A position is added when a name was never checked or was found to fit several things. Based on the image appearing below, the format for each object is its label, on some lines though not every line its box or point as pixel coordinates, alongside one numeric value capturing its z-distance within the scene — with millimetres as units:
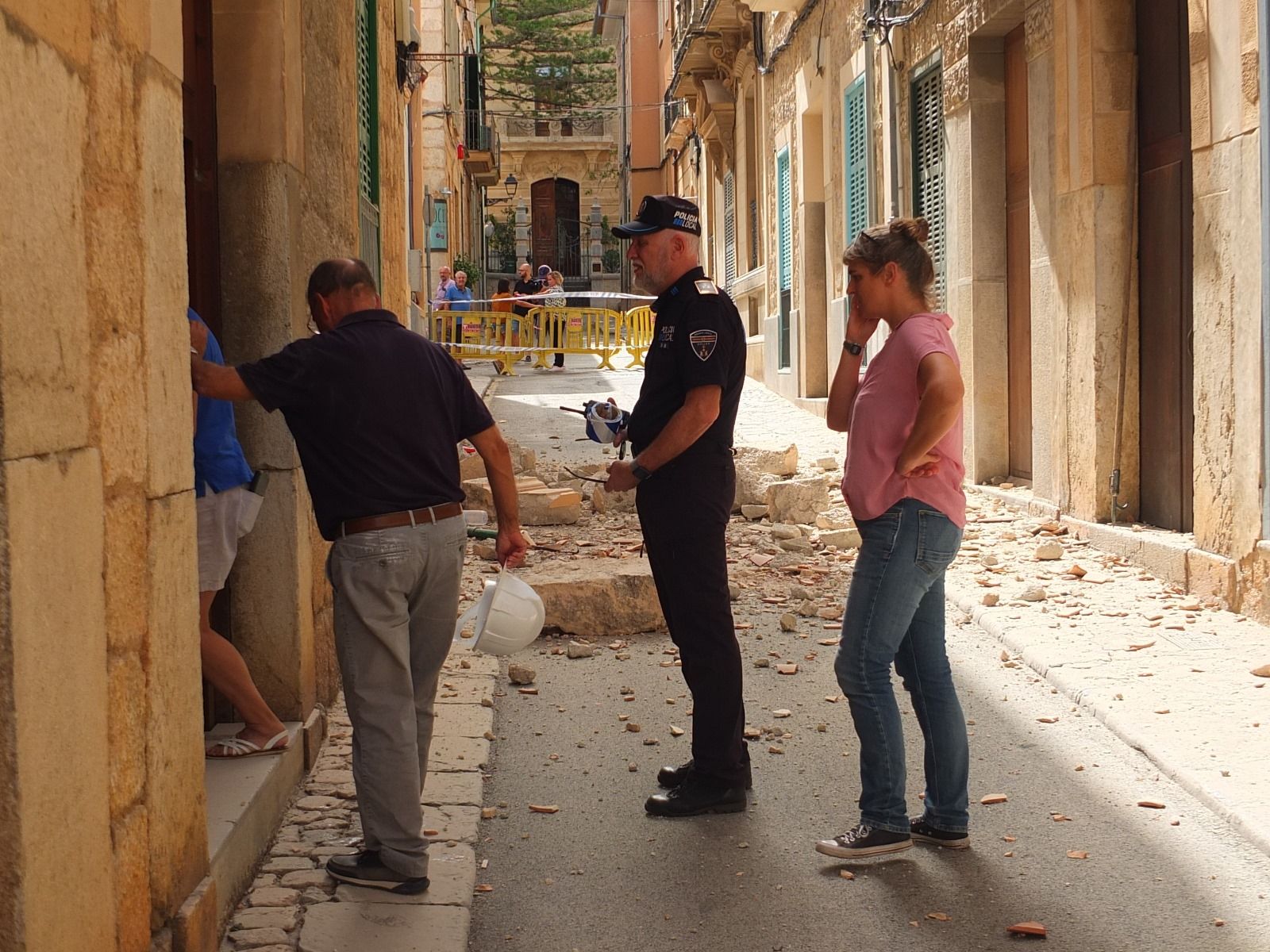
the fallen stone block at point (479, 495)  10078
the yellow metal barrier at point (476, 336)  23500
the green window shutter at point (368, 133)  7051
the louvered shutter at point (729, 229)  25062
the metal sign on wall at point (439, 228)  27781
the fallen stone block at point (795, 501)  10188
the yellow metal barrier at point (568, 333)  23875
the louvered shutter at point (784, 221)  18844
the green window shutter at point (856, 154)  14664
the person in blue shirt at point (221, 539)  4480
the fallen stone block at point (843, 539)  9367
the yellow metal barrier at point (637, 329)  24547
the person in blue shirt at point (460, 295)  24844
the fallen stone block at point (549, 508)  10102
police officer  4586
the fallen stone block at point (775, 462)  11539
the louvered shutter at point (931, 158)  12156
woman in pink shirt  4039
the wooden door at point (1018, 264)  10469
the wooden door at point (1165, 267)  8055
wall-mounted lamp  53744
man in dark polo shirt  3822
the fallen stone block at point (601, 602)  7301
